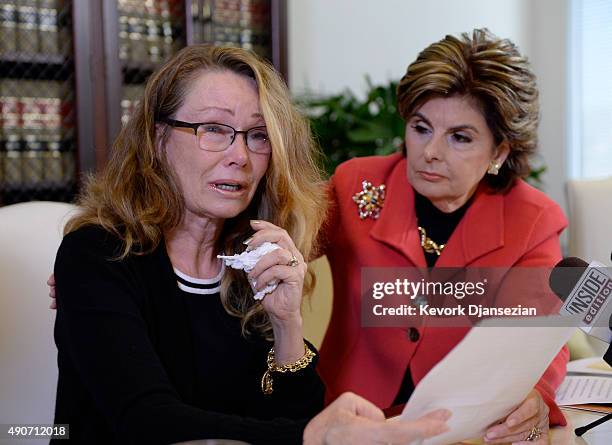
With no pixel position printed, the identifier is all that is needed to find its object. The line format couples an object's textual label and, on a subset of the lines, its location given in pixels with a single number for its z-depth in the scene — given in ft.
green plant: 13.34
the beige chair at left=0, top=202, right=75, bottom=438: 9.03
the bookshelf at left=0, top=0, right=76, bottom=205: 11.81
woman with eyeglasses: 8.72
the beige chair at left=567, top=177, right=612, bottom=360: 10.83
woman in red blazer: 9.64
